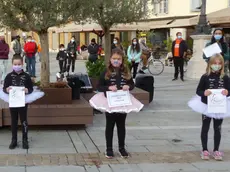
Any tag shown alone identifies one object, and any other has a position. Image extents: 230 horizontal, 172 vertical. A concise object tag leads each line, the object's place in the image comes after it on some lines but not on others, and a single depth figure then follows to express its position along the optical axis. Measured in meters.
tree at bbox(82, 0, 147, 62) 15.23
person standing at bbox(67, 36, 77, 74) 19.83
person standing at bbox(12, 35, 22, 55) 17.39
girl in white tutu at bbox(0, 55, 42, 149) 6.30
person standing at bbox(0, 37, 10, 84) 14.62
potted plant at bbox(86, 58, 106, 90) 11.06
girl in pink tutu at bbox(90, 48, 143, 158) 5.79
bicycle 19.22
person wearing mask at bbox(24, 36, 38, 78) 17.03
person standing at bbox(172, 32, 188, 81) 15.87
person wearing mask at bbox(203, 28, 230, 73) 10.82
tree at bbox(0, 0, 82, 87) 7.69
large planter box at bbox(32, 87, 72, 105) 7.85
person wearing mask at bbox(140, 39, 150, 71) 19.16
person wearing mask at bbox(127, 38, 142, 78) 16.14
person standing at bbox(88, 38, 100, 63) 19.77
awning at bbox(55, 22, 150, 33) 27.31
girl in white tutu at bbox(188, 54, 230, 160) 5.80
